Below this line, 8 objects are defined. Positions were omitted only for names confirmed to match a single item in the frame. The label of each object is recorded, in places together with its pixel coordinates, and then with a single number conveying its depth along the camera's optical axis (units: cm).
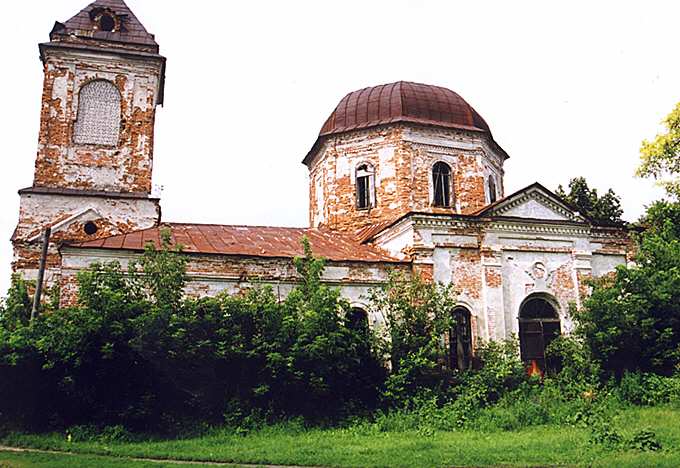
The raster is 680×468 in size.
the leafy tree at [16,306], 1533
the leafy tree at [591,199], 3059
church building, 1823
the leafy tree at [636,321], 1658
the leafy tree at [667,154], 2259
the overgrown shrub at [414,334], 1589
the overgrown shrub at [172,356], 1355
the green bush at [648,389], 1518
